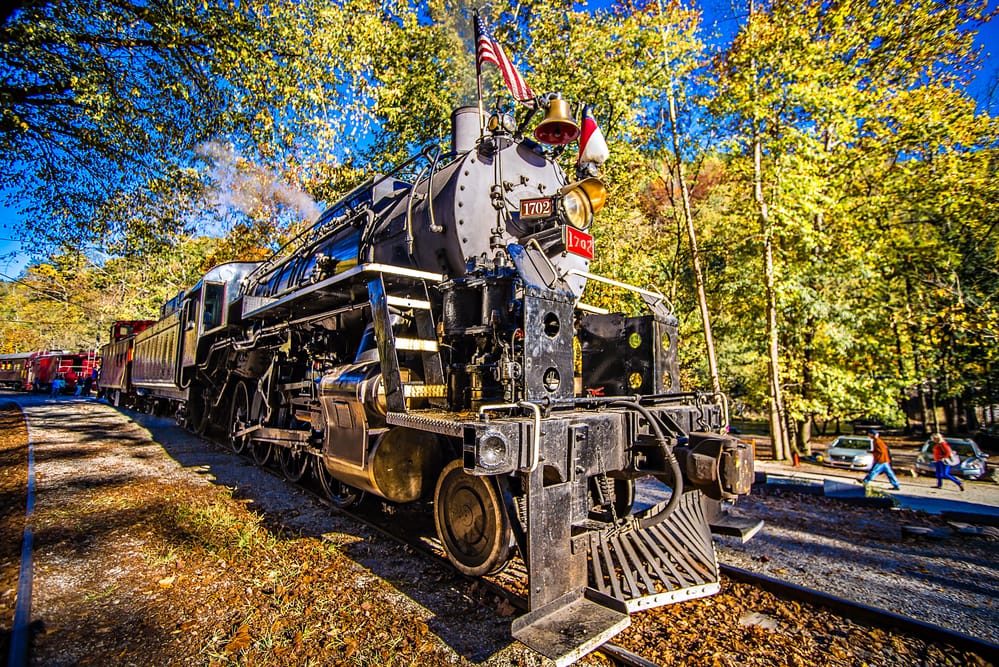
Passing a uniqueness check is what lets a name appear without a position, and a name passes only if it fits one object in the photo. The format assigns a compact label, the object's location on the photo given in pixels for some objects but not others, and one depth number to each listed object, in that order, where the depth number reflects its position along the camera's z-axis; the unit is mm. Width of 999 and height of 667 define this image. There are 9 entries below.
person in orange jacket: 10117
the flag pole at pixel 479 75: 4897
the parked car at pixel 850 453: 14258
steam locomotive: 2811
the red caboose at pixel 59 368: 33094
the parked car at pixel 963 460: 12602
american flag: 5758
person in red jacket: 10711
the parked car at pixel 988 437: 18422
